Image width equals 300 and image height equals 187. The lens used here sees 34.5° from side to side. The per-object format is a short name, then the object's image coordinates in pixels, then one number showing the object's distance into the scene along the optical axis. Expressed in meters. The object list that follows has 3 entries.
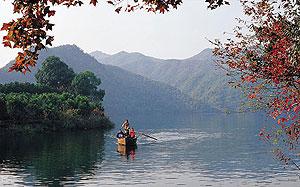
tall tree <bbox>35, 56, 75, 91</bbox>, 148.00
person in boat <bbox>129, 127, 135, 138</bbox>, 75.25
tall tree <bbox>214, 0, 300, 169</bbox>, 13.98
